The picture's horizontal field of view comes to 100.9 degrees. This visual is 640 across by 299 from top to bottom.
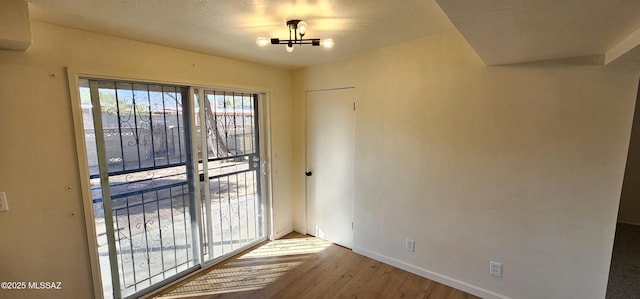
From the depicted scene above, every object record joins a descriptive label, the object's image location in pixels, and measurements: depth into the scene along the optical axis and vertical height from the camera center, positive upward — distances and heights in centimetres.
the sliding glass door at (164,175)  214 -46
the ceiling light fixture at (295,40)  174 +64
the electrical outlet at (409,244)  265 -119
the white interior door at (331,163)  309 -46
